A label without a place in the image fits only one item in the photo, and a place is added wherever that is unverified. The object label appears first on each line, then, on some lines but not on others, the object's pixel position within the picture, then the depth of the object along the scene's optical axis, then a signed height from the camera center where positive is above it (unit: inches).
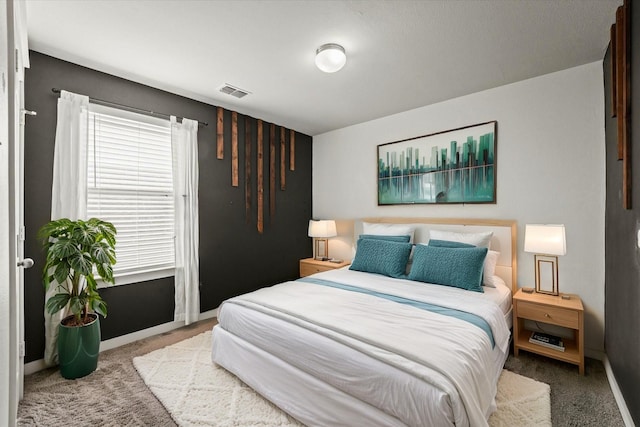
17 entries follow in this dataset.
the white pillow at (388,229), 136.2 -8.2
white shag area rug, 70.1 -49.1
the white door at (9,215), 37.1 -0.1
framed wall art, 121.2 +20.2
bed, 54.2 -28.5
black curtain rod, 101.9 +39.5
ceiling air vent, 116.5 +49.9
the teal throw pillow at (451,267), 100.7 -19.7
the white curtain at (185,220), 122.6 -2.8
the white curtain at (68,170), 91.8 +14.5
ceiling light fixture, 87.4 +47.0
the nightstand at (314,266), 155.1 -28.5
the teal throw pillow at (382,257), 119.6 -18.9
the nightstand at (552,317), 88.9 -33.5
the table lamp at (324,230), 160.7 -9.6
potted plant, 83.4 -18.8
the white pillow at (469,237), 113.0 -10.2
